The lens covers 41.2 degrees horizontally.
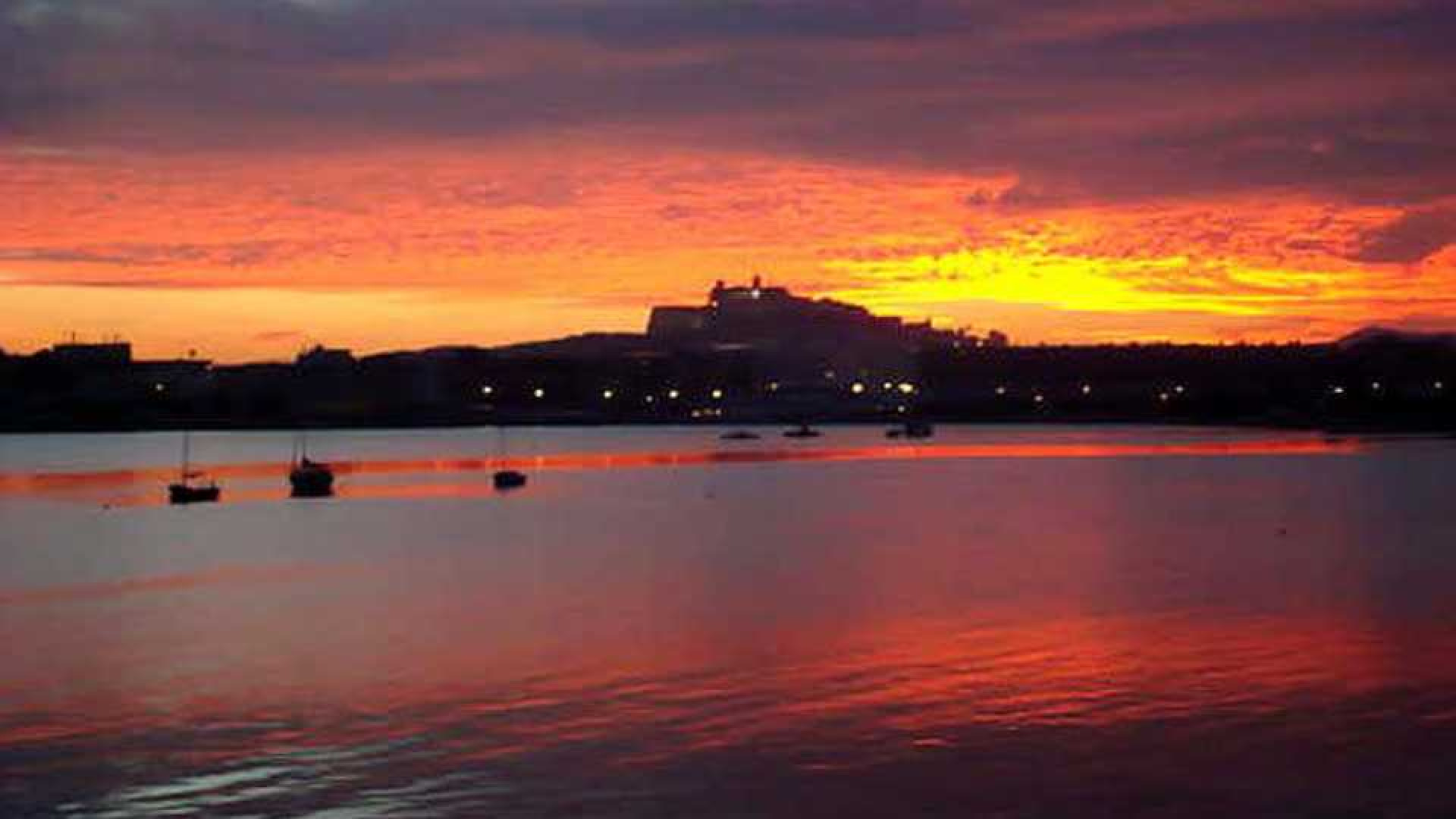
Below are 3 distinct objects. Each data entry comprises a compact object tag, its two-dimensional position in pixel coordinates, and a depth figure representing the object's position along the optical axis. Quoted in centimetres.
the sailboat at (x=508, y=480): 7350
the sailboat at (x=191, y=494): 6253
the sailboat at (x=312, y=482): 6962
